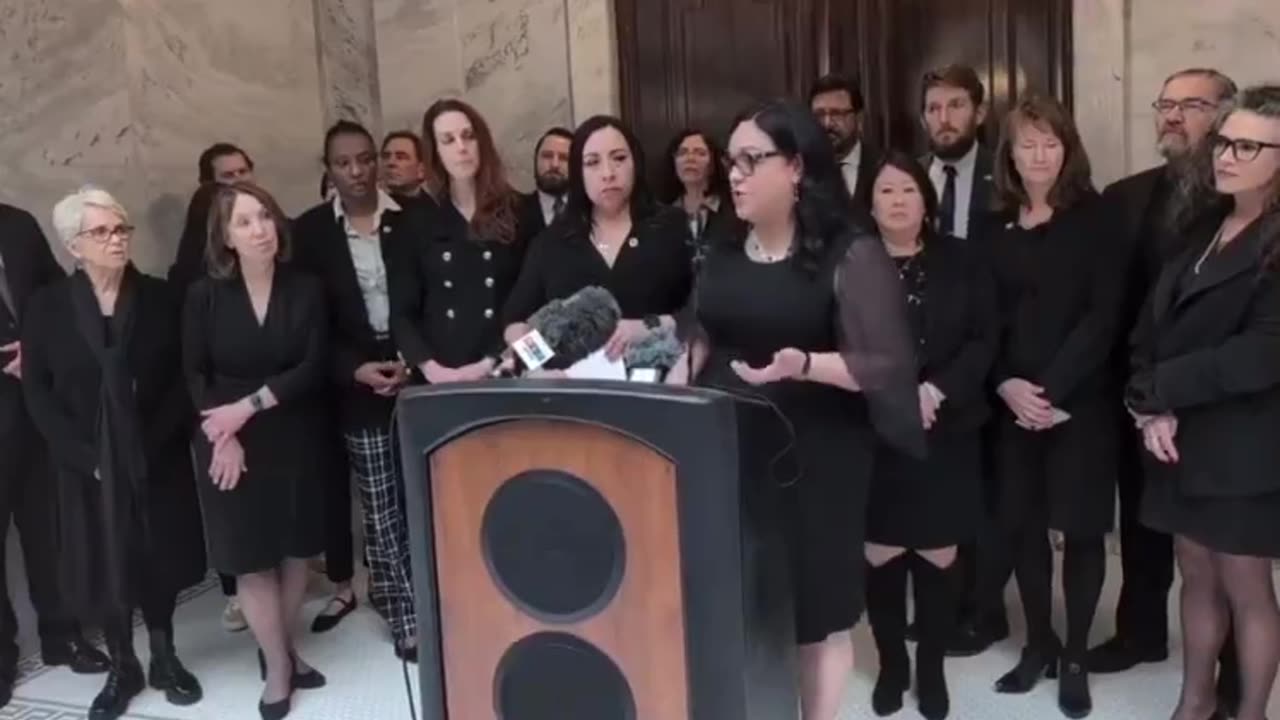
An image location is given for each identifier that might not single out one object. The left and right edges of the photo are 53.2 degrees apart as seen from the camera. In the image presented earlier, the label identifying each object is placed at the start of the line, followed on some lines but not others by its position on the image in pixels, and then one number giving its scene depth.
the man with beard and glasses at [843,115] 3.95
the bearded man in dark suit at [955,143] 3.70
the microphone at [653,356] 2.17
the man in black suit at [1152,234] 3.01
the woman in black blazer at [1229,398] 2.54
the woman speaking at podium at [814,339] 2.21
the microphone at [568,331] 1.95
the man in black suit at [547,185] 3.56
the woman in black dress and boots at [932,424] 2.98
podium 1.58
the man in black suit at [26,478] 3.67
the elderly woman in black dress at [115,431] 3.44
